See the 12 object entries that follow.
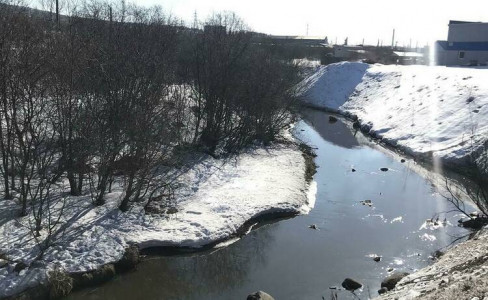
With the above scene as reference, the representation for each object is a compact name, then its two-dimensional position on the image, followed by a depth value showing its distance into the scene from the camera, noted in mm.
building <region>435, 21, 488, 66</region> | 54531
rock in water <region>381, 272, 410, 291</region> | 11953
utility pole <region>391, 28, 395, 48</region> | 106469
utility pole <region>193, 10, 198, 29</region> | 30969
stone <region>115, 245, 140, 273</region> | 12922
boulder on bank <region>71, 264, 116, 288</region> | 11930
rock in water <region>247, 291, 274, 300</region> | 11109
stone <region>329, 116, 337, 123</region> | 41531
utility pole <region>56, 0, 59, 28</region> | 18922
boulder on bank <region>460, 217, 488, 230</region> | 16234
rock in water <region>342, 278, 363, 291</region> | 12266
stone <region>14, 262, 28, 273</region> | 11253
